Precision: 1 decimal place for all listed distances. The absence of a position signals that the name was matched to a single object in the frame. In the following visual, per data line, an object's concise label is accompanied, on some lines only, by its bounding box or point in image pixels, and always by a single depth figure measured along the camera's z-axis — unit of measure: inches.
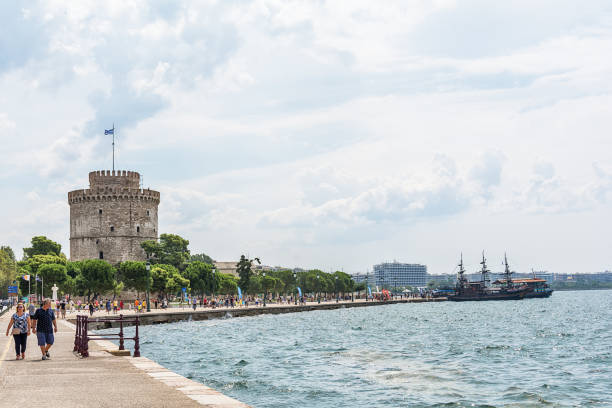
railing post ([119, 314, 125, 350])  828.1
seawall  2393.0
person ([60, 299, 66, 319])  2185.8
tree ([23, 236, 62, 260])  4461.1
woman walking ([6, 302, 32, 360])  758.7
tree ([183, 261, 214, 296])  3959.2
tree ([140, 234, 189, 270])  3998.5
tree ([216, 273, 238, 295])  4414.9
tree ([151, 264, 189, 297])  3437.5
